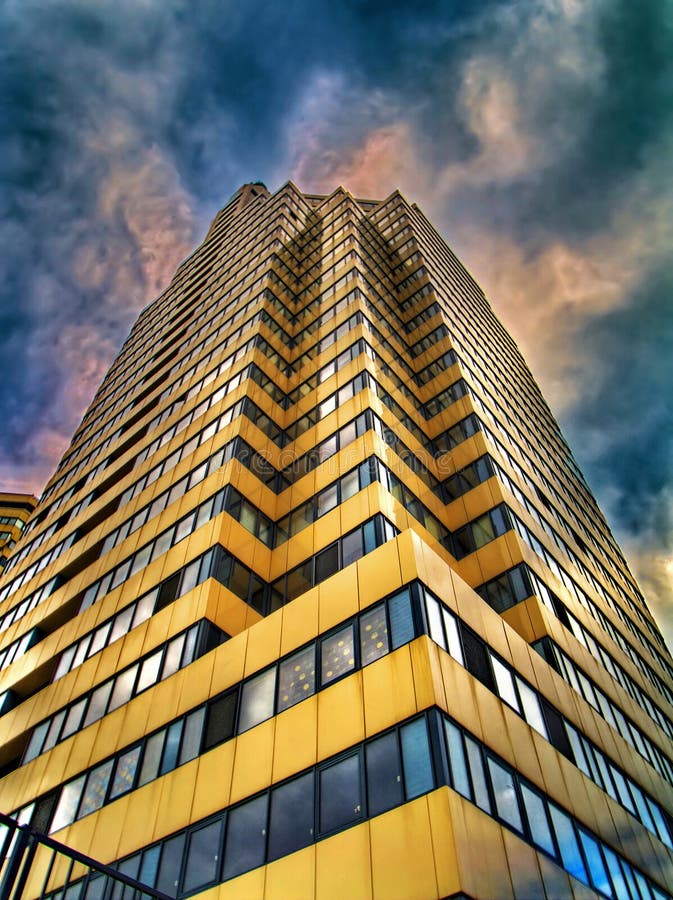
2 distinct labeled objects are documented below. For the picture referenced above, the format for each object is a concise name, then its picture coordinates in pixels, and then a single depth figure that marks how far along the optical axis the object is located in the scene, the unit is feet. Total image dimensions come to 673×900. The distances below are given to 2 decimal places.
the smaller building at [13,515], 268.82
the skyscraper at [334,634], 46.65
